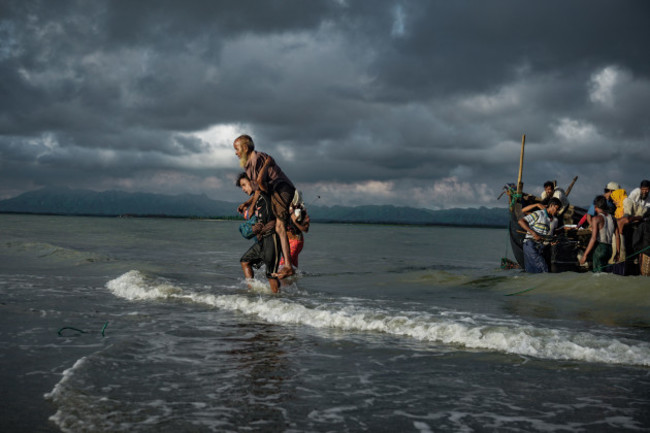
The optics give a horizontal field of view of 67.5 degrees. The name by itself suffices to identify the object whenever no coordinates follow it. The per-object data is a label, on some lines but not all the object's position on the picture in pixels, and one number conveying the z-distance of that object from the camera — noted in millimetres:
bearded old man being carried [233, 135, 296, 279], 8688
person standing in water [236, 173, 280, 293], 9008
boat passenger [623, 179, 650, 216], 12031
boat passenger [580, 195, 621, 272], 11629
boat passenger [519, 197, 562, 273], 13391
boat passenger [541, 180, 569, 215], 13992
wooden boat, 11773
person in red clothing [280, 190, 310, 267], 12102
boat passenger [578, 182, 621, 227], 13791
